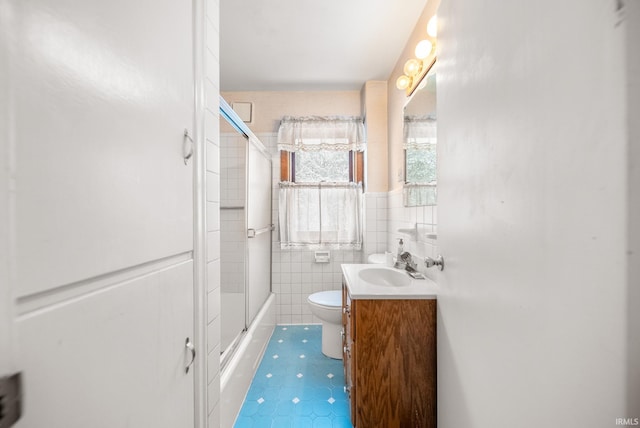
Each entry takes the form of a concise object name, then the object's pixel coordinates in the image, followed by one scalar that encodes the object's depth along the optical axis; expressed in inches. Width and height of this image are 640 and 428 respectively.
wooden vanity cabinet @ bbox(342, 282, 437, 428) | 43.5
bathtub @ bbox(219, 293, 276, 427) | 48.3
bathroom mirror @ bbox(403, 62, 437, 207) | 56.5
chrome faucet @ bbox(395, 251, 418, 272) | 61.7
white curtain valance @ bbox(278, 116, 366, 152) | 99.4
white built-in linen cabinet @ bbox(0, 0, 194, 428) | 12.6
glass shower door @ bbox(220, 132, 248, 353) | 72.2
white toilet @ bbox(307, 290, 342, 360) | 71.9
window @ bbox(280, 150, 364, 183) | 101.9
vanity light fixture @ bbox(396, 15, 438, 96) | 56.2
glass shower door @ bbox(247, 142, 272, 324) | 78.9
